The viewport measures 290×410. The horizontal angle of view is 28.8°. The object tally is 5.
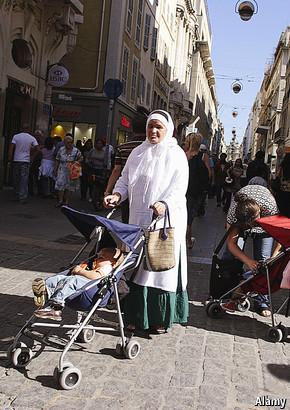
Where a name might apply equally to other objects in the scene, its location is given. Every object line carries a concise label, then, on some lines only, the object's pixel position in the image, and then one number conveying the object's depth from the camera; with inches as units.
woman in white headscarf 179.8
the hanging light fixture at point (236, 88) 1646.7
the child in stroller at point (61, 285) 144.3
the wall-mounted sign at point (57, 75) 703.1
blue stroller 141.5
